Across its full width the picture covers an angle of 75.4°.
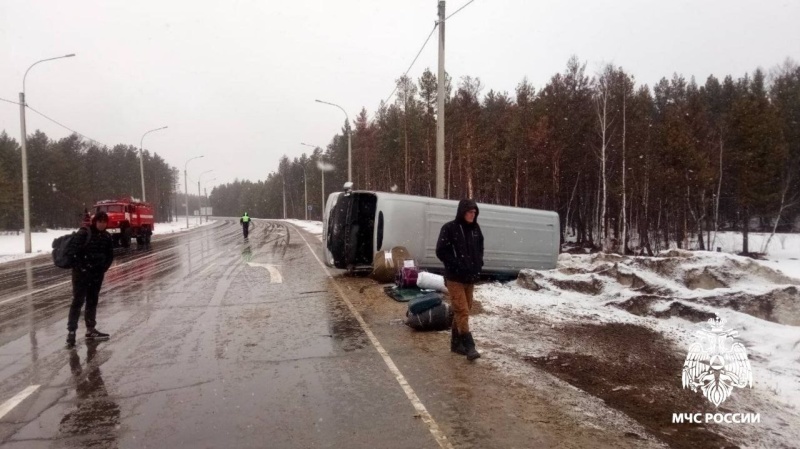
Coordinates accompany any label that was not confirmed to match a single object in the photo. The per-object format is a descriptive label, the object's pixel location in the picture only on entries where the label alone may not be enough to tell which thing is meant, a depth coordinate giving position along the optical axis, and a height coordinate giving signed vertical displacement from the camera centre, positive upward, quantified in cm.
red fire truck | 2661 -64
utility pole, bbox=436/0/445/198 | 1595 +239
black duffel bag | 768 -172
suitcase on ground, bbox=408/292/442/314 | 782 -151
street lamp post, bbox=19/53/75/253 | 2373 +180
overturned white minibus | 1299 -70
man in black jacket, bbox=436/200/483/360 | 616 -66
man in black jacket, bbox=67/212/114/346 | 691 -78
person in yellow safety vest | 3262 -100
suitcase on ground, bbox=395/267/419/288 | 1101 -156
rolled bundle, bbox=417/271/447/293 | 1078 -163
